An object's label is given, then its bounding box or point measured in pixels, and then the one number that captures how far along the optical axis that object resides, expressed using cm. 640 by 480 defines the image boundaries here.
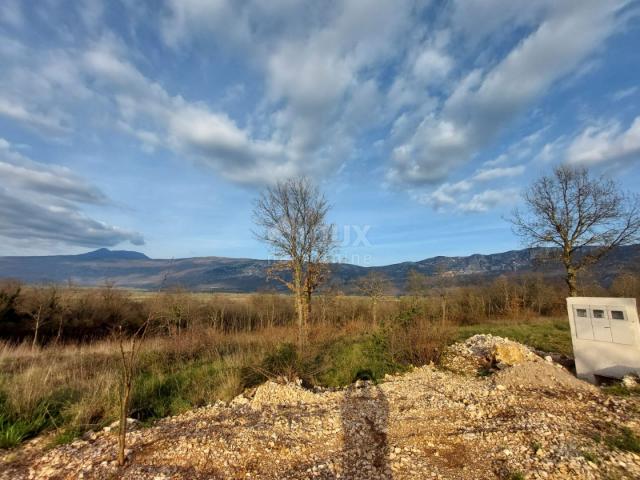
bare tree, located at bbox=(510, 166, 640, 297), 1809
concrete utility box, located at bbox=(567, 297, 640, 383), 764
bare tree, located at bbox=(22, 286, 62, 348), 1995
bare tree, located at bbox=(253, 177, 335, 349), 1986
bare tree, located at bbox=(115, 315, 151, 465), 408
